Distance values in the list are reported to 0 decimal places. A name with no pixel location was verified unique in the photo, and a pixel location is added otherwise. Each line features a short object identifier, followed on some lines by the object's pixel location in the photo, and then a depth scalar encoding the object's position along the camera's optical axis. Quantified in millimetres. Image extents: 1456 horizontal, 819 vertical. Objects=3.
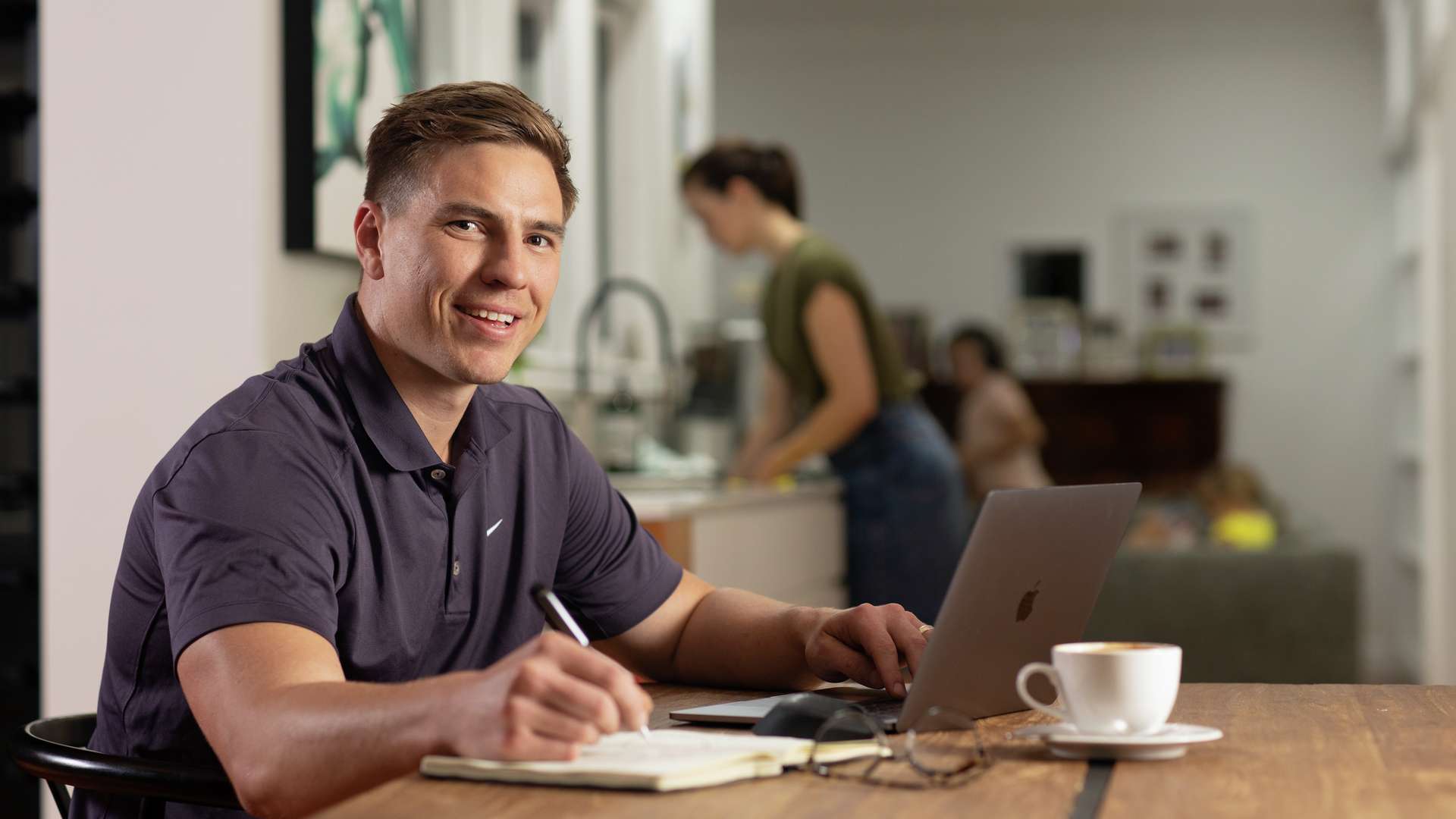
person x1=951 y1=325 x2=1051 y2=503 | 6988
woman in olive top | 3932
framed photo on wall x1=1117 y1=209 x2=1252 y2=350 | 8930
